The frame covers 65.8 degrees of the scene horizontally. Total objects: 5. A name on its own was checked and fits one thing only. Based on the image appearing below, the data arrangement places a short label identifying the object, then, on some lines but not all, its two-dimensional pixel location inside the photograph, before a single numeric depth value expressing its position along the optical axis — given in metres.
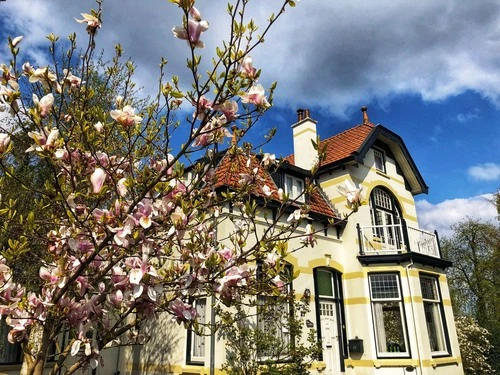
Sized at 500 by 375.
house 10.84
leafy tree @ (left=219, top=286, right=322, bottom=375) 8.59
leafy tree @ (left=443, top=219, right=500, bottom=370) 24.77
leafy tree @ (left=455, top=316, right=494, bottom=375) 14.56
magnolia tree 2.34
